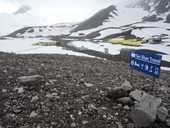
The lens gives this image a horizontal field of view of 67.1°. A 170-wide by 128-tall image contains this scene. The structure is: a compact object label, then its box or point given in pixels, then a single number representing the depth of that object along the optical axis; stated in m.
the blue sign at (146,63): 5.21
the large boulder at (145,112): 4.39
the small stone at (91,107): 4.78
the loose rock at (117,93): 5.21
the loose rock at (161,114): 4.62
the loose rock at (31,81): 5.35
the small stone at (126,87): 5.29
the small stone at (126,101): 5.10
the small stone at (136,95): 5.18
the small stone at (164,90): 6.53
